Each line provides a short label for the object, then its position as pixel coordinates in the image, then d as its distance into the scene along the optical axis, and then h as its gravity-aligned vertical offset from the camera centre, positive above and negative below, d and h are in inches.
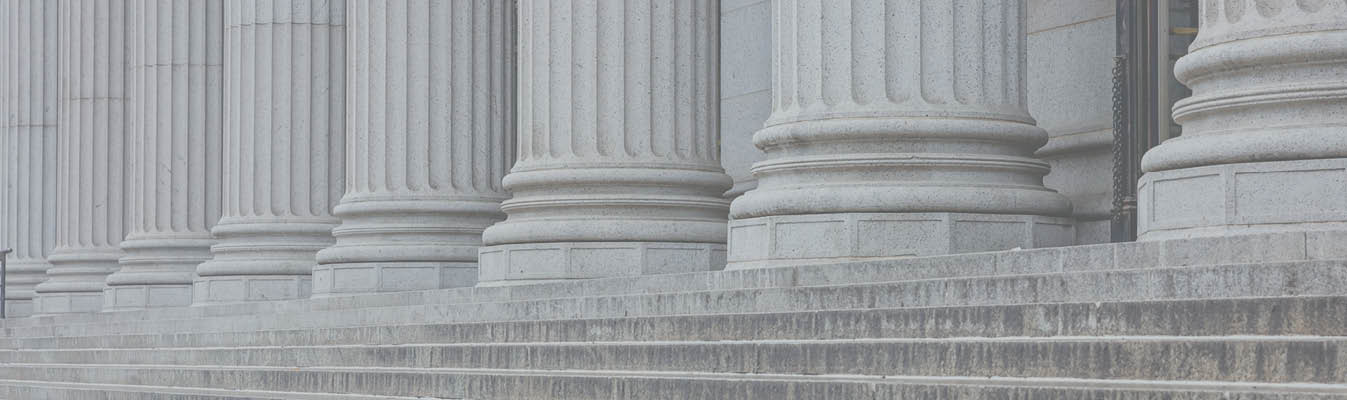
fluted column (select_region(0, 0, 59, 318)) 2037.4 +53.2
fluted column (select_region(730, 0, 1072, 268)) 761.0 +24.5
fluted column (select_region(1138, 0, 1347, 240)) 569.9 +20.2
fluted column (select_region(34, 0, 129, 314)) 1814.7 +44.2
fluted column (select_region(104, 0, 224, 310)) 1594.5 +52.8
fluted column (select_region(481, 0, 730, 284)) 984.3 +33.2
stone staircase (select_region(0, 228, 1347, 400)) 459.2 -33.5
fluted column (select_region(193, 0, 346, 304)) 1382.9 +48.9
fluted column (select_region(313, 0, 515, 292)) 1189.7 +40.3
